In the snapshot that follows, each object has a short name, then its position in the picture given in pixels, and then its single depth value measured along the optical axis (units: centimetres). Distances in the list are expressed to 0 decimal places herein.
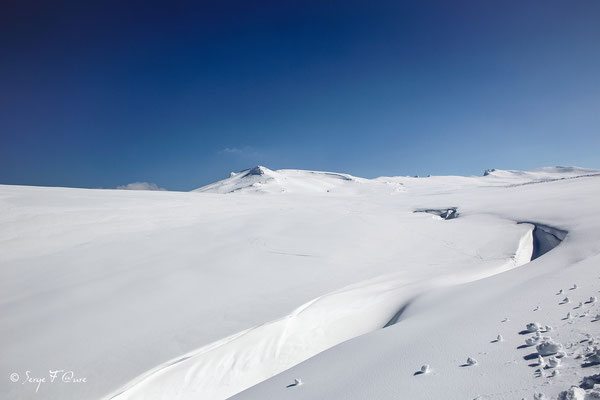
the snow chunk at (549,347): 270
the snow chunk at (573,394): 202
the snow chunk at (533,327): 331
